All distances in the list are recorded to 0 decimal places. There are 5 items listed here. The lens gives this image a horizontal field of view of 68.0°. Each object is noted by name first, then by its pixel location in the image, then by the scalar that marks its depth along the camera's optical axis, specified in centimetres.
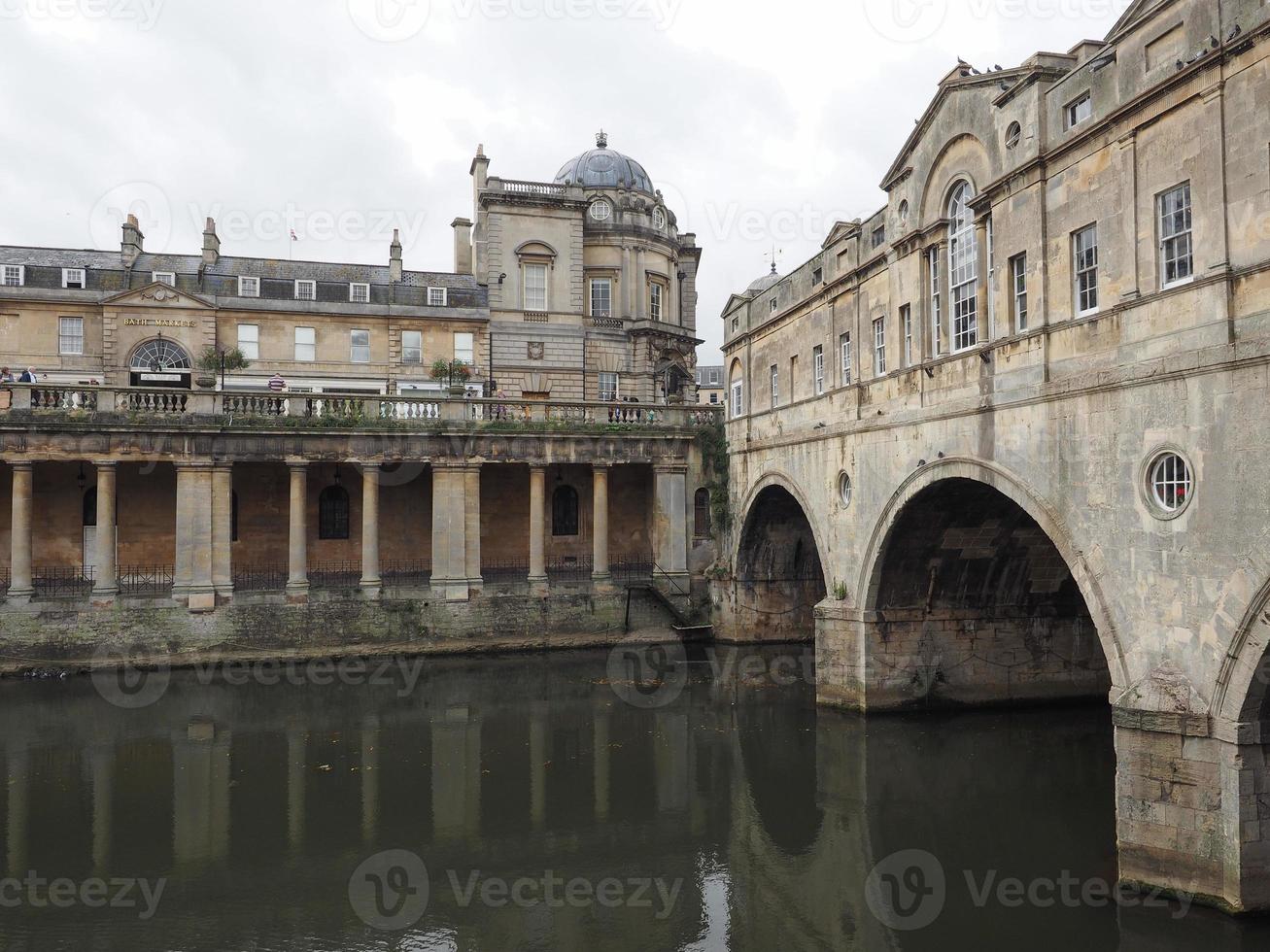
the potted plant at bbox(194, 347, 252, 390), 3180
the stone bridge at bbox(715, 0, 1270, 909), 1032
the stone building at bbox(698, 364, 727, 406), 9269
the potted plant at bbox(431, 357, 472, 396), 3450
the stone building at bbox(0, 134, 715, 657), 2619
